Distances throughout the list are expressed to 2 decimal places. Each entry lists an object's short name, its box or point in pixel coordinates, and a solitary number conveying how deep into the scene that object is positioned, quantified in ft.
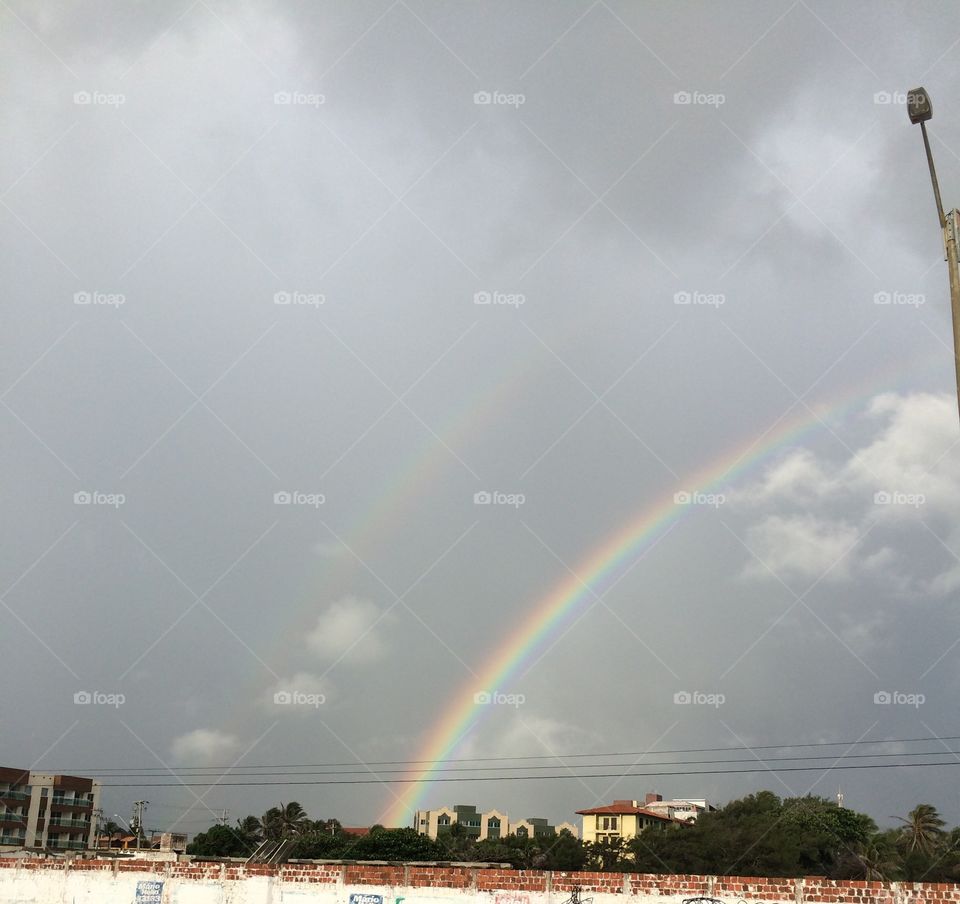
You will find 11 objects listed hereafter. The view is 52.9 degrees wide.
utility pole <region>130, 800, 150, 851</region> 272.02
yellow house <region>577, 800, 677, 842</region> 336.29
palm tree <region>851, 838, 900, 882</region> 201.05
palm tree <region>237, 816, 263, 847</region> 306.59
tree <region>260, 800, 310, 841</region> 328.29
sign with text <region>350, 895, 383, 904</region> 68.05
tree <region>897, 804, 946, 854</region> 245.24
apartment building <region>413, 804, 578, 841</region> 440.45
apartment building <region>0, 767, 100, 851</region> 303.89
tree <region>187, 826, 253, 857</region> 263.23
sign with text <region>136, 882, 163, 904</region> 77.20
